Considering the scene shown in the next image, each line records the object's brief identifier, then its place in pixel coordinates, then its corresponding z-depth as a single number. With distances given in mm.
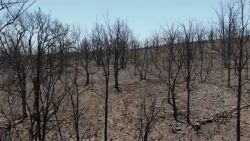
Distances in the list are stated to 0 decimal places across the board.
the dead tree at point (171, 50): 14794
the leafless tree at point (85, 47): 25394
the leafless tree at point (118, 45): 18187
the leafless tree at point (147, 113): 13416
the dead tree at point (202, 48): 24957
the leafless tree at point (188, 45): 14280
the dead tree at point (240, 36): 9708
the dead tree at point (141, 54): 25083
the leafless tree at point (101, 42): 17837
